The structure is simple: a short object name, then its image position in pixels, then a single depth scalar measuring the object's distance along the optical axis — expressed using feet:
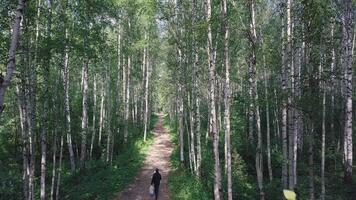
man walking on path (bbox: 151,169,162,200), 54.75
